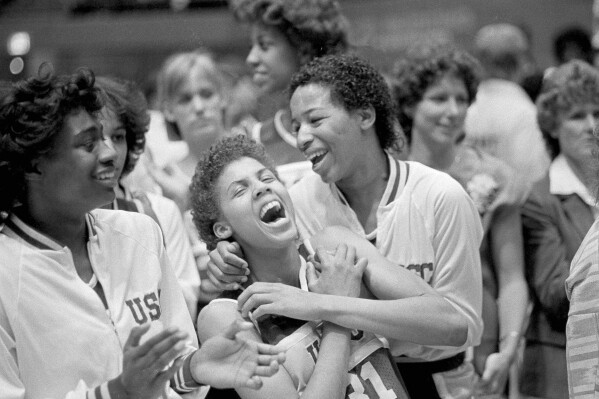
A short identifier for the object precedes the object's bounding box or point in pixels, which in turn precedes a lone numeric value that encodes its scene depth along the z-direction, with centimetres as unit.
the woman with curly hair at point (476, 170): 732
